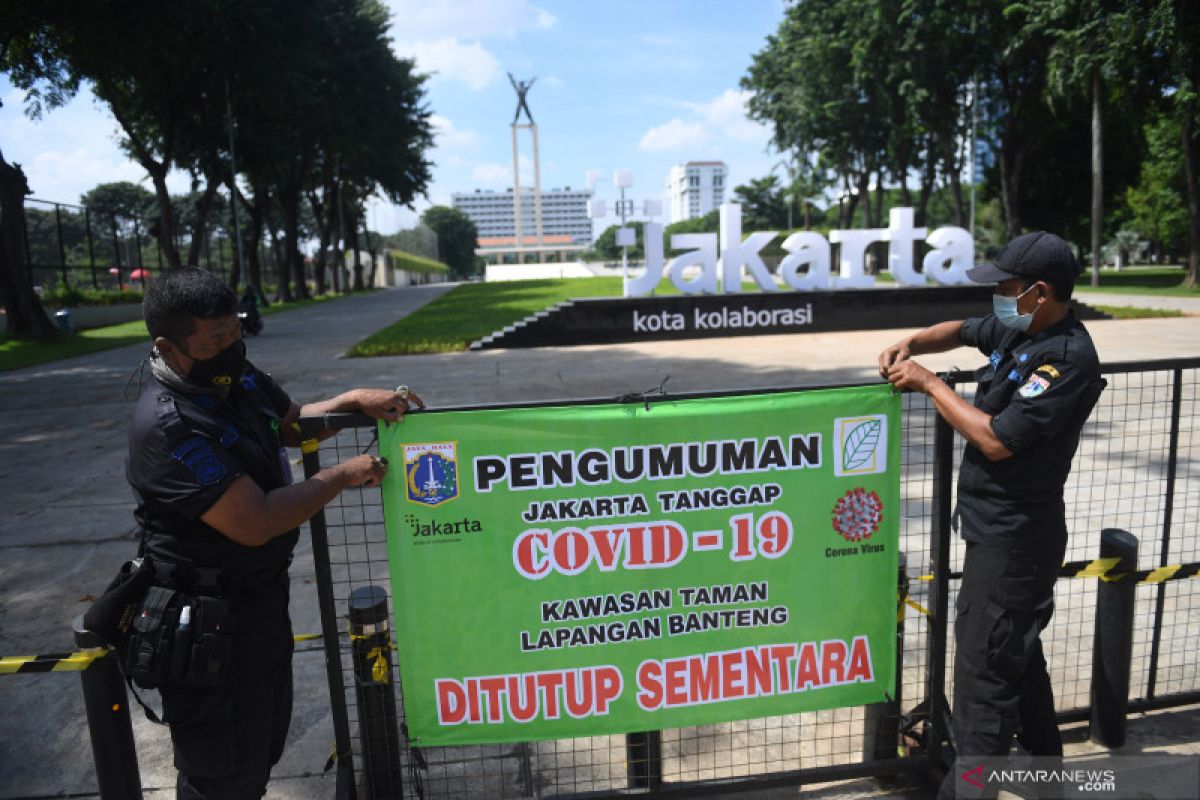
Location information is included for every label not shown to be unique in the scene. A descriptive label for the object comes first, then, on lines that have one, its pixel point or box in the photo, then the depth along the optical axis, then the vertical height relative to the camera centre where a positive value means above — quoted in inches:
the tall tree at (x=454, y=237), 5270.7 +336.2
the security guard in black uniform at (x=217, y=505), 80.1 -22.8
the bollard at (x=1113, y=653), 118.3 -58.8
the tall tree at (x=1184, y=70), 924.6 +260.0
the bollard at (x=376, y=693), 102.4 -55.3
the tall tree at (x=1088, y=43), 976.3 +297.4
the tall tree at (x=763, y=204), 4042.8 +391.1
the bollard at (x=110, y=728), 94.0 -53.6
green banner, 99.7 -37.1
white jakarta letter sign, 722.8 +18.9
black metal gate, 108.0 -72.1
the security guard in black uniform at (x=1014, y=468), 92.7 -24.4
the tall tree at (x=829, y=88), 1331.2 +372.5
